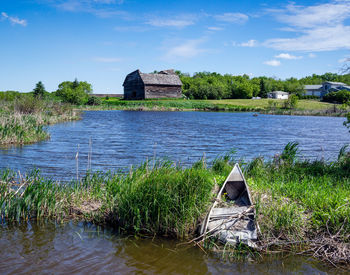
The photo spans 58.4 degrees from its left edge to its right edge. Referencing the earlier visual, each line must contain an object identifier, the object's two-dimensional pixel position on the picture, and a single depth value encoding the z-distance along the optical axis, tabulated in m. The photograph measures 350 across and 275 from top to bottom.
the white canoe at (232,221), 6.76
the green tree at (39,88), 66.00
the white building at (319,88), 115.04
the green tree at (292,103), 76.00
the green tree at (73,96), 73.31
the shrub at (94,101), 75.00
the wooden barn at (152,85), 77.25
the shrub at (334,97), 86.40
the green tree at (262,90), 124.81
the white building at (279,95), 117.12
